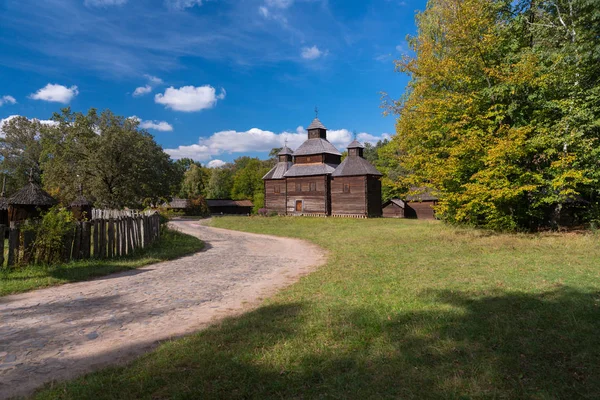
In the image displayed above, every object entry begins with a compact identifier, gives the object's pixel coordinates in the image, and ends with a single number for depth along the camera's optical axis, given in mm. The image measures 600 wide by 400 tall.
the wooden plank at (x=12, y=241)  9180
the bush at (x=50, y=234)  9727
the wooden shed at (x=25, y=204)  14845
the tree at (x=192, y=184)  75438
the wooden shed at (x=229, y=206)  67812
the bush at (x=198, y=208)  58812
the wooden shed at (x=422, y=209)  43312
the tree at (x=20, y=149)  52219
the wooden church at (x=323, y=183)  39784
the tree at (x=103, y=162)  30766
